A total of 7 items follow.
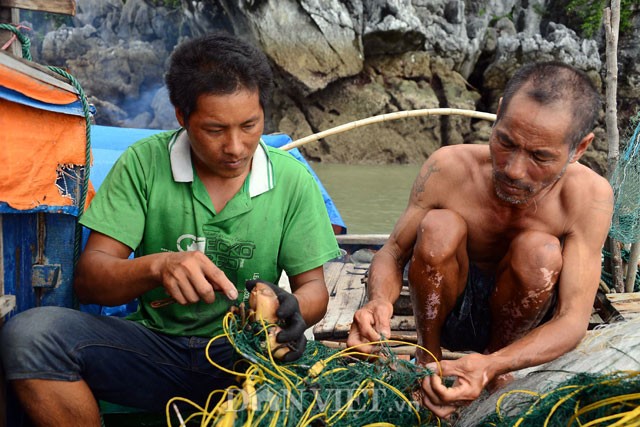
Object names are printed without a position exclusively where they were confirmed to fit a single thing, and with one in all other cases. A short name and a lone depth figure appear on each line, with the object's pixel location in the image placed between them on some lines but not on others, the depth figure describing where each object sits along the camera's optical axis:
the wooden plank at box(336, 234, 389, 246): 5.38
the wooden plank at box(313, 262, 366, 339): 3.35
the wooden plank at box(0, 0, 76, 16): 2.42
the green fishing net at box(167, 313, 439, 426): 1.61
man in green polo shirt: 1.90
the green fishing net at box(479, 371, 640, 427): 1.57
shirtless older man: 2.22
